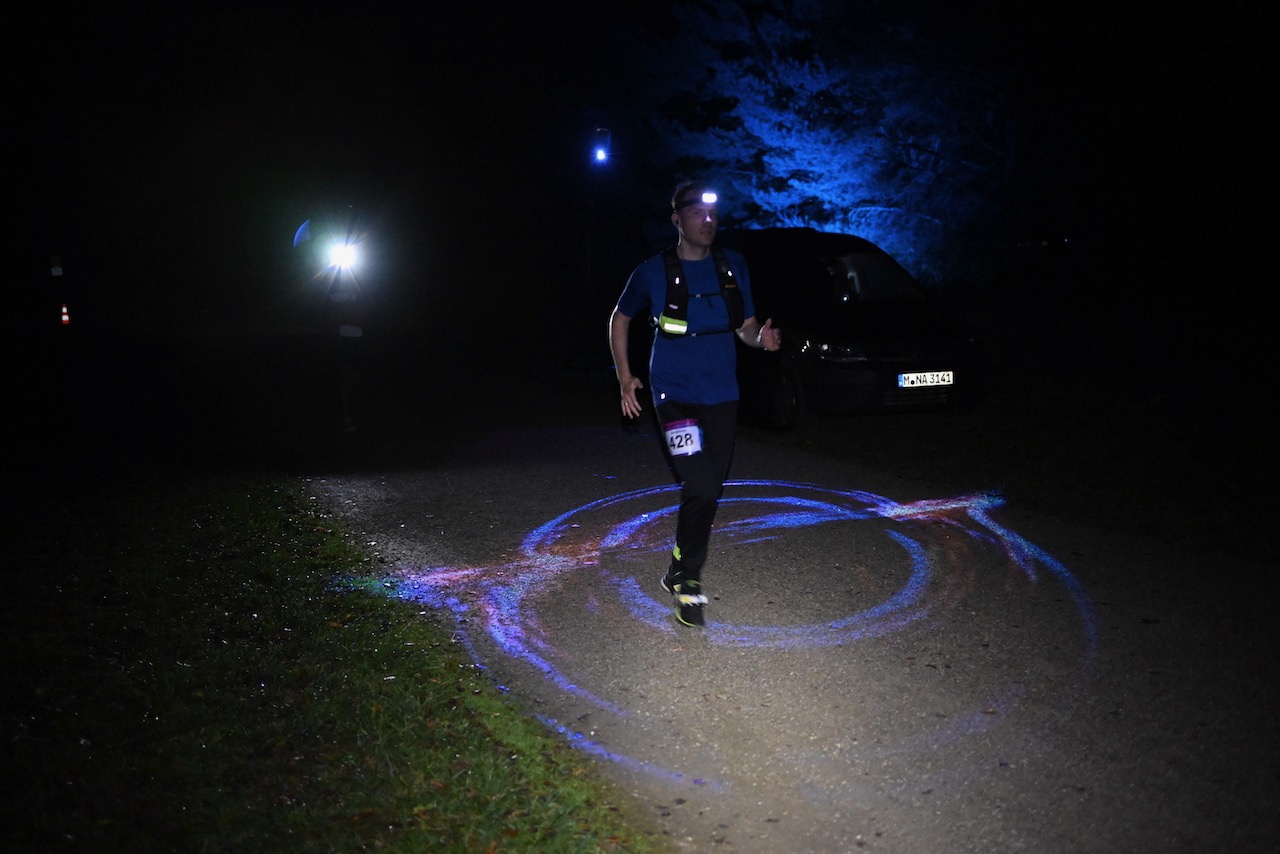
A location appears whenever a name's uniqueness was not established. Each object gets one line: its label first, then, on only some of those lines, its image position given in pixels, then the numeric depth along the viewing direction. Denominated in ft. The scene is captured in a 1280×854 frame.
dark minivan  35.91
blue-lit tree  54.39
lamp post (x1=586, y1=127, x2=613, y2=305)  58.54
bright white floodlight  39.75
